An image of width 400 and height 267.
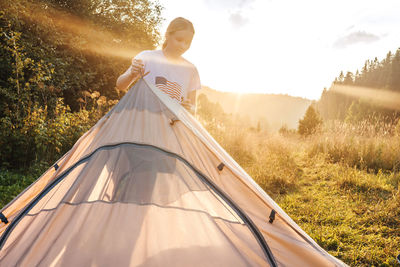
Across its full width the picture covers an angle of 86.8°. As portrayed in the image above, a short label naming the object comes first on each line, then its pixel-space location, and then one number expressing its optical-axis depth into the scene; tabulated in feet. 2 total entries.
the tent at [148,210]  3.66
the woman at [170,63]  6.92
